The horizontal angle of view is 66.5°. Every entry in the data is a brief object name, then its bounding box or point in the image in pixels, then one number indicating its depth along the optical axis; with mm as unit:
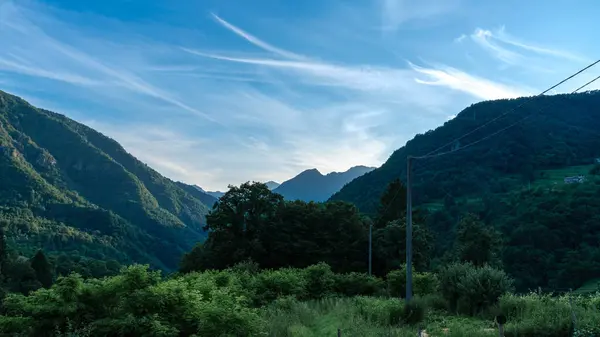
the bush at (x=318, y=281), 21906
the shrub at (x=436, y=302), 15597
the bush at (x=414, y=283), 20816
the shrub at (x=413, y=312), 12984
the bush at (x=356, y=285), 23453
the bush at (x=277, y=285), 19547
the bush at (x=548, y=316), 9957
